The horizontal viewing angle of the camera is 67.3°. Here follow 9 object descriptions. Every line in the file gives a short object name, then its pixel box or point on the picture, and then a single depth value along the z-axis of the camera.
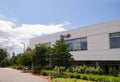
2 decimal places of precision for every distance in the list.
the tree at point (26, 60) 19.39
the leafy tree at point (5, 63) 33.77
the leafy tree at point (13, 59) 29.75
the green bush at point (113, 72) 11.61
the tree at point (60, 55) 12.93
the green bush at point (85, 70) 12.02
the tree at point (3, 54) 37.81
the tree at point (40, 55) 16.39
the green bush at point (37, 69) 15.66
